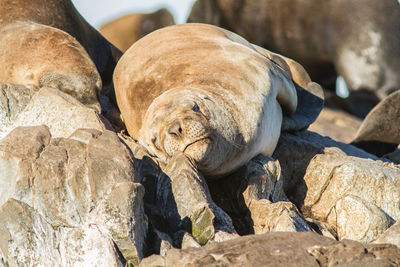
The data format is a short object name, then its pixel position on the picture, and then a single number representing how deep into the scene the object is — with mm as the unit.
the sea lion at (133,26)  34812
